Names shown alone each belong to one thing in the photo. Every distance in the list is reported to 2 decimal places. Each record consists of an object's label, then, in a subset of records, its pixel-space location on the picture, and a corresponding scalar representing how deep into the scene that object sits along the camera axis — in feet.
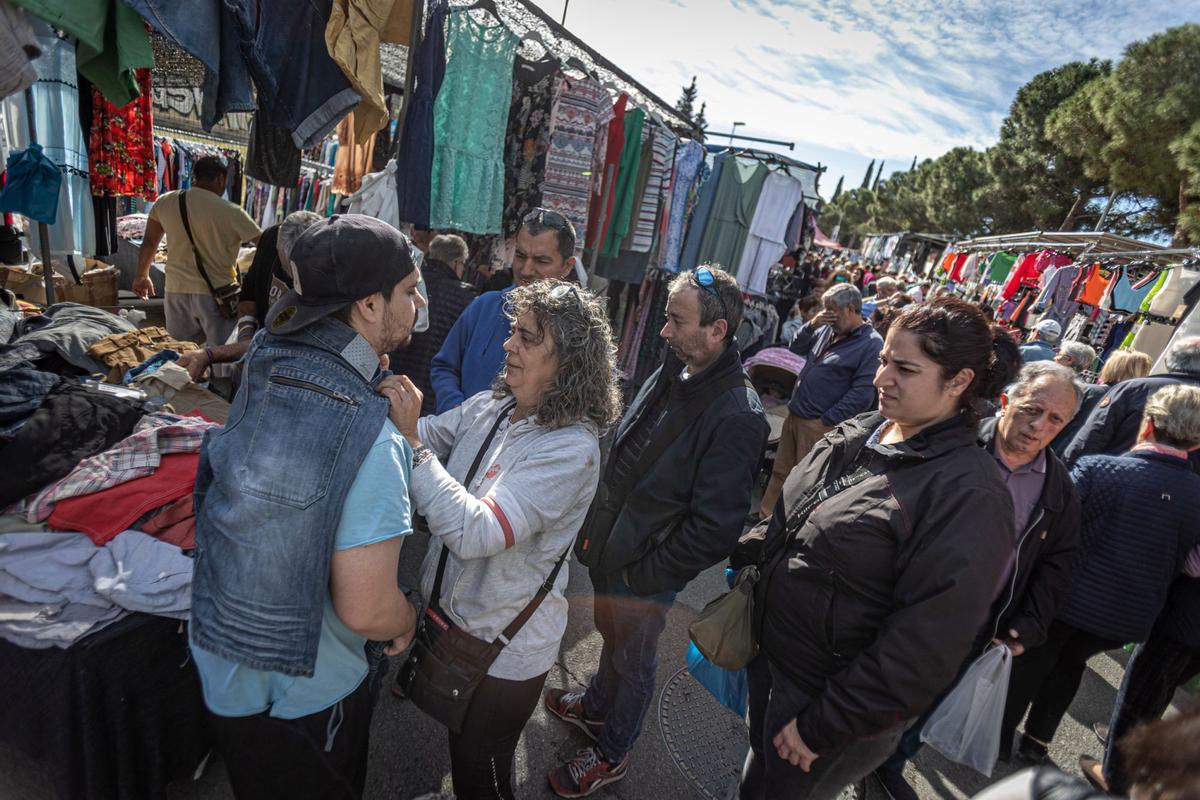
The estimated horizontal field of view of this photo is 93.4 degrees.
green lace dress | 11.66
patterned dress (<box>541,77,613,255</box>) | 14.01
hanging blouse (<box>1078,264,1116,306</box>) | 30.35
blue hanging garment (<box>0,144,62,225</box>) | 8.87
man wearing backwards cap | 3.83
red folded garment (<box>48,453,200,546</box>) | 6.57
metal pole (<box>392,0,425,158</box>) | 10.00
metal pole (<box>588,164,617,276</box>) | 16.49
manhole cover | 8.88
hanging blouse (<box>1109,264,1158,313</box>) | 27.20
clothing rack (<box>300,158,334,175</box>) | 27.43
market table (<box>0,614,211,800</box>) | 5.95
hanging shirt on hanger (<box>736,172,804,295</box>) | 21.81
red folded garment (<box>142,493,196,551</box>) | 6.86
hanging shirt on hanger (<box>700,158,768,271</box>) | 21.44
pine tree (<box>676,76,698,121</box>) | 191.11
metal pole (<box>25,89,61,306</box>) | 8.74
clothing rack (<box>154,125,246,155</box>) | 24.86
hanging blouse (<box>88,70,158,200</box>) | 11.27
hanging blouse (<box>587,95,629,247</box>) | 16.11
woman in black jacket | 5.10
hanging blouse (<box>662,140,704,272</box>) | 19.36
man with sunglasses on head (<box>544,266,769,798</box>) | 6.97
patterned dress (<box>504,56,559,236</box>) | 13.73
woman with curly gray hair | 5.24
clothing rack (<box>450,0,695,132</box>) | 12.64
